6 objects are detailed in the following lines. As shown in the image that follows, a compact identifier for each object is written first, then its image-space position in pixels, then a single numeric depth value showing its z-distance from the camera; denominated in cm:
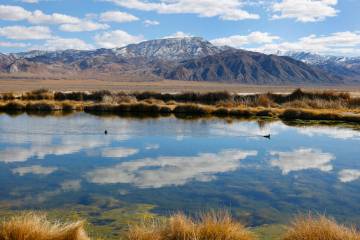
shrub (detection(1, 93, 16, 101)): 5147
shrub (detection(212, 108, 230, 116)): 4053
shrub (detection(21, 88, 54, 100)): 5184
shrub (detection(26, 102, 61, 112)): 4262
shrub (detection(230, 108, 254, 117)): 4008
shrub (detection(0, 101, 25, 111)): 4259
